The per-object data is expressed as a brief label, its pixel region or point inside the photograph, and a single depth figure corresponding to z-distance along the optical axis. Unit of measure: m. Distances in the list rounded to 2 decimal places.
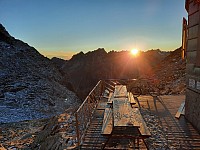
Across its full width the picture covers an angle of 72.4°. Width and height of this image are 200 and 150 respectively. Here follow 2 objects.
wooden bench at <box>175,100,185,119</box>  4.04
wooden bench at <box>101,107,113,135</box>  2.72
